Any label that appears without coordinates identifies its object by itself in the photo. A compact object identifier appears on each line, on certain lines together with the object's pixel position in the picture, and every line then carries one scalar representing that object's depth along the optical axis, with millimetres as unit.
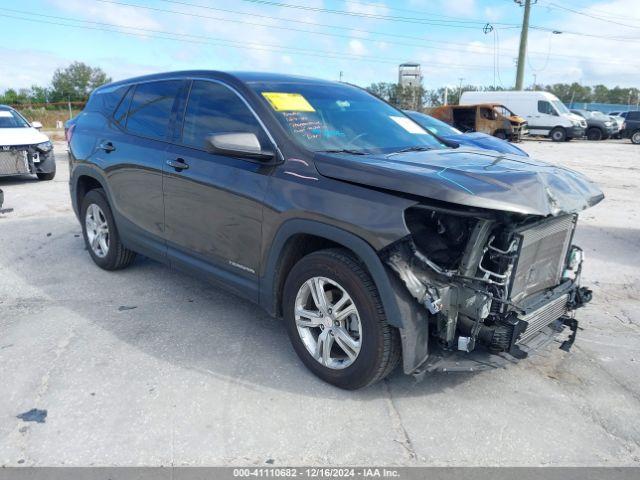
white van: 28578
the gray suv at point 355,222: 2789
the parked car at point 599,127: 30578
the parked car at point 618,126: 31225
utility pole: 32625
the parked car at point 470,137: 7680
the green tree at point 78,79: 63312
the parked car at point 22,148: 10117
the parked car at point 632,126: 29516
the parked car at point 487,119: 24766
